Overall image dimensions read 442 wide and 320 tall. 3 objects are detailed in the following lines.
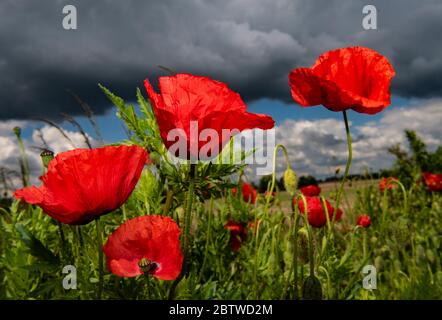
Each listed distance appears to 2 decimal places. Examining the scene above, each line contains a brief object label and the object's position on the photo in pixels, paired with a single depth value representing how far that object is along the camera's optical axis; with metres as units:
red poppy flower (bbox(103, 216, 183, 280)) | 0.59
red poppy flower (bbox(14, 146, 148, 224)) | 0.59
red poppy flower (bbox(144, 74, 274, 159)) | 0.59
